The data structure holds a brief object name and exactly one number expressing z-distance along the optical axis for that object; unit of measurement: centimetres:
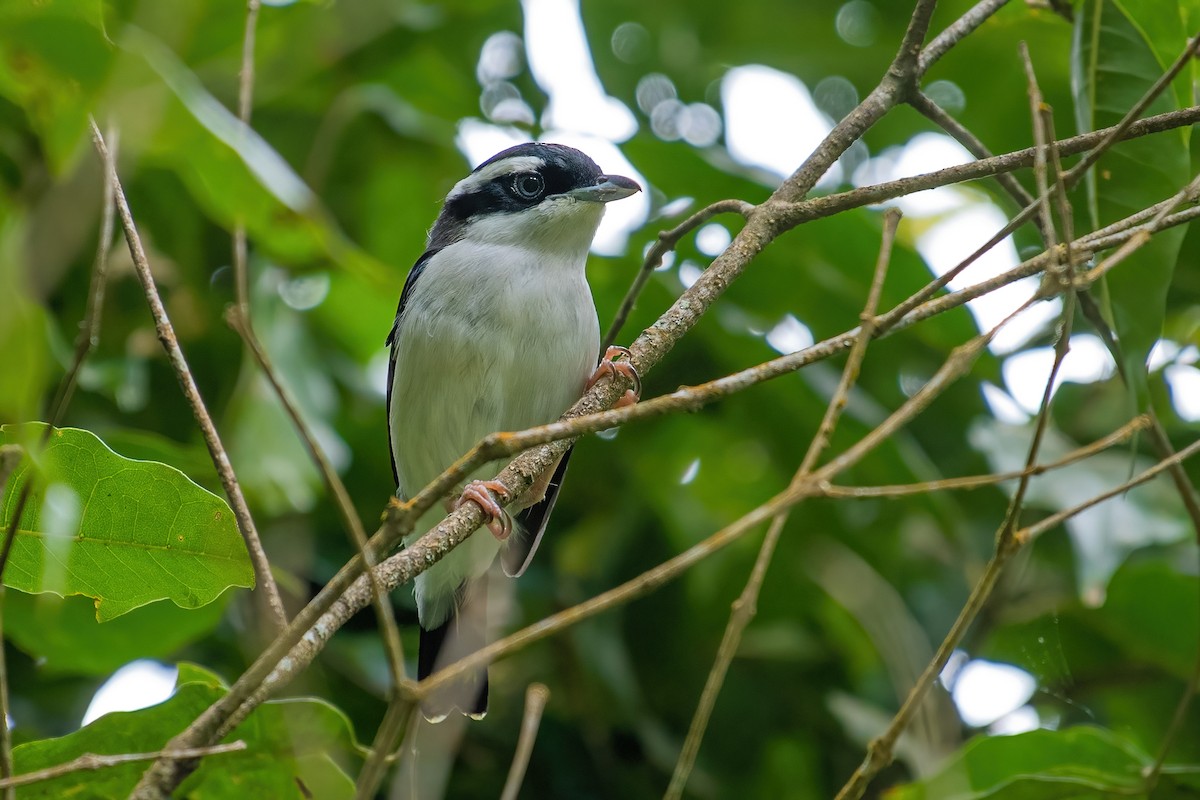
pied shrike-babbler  842
